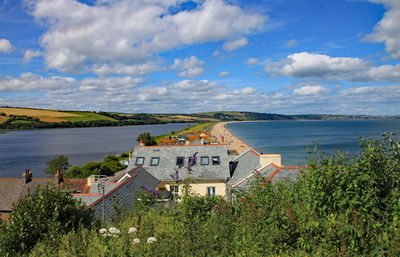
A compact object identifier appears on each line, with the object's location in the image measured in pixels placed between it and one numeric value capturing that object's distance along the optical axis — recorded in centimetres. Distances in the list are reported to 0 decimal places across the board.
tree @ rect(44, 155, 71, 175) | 5852
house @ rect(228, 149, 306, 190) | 1693
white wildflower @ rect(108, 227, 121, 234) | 530
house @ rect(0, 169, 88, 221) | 2534
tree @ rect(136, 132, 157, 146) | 9438
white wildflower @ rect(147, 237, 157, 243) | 507
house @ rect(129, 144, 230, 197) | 2523
